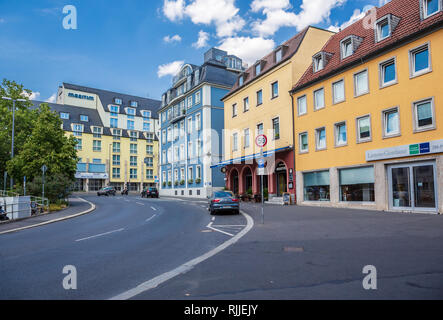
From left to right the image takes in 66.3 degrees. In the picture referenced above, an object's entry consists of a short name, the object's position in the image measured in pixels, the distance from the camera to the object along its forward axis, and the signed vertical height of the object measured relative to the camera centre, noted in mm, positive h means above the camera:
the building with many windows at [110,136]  78375 +12367
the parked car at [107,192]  56219 -935
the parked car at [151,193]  45375 -997
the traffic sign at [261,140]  13933 +1801
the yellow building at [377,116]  17016 +3984
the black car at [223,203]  19438 -1088
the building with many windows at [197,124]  42375 +8237
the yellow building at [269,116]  27797 +6397
